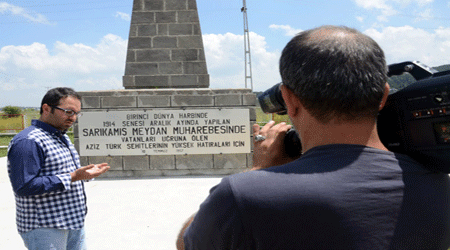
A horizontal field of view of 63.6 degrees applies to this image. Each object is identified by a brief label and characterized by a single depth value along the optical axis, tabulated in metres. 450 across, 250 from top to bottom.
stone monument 6.93
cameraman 0.77
